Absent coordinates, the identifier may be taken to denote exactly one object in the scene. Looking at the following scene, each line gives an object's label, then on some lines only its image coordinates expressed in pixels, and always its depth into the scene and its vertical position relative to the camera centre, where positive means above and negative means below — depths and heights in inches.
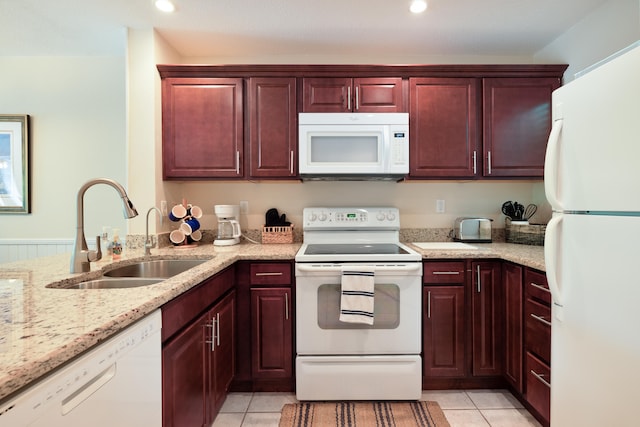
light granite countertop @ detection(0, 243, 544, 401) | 24.1 -11.0
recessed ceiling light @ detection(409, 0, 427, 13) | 73.6 +50.7
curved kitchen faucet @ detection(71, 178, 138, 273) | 54.0 -4.0
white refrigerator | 38.9 -4.6
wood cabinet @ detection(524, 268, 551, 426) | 63.2 -28.5
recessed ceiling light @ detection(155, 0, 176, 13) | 73.7 +50.9
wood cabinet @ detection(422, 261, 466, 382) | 78.2 -27.3
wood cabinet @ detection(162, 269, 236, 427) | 45.9 -25.1
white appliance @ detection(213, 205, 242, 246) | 92.7 -4.0
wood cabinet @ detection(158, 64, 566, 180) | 88.8 +29.8
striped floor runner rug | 68.0 -46.8
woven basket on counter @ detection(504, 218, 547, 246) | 87.2 -6.2
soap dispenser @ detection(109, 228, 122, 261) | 68.4 -7.6
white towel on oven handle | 72.7 -19.8
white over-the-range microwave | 86.3 +19.8
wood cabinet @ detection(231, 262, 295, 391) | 78.1 -29.6
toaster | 95.2 -5.5
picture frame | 100.7 +18.0
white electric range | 74.9 -30.1
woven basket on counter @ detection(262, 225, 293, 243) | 97.1 -7.0
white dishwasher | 23.8 -16.7
